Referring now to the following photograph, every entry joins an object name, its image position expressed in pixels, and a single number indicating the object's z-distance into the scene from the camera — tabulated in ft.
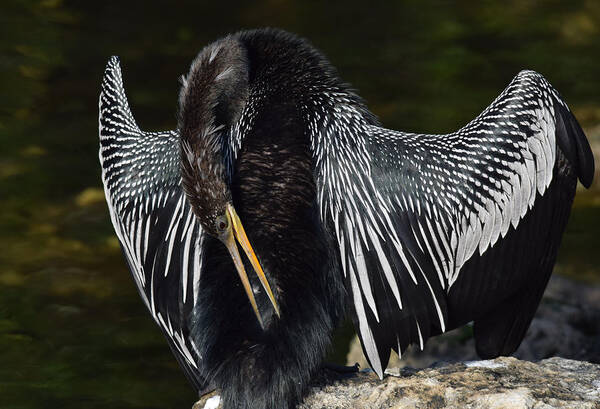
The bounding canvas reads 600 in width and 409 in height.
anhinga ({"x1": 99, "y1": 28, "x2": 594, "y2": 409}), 25.93
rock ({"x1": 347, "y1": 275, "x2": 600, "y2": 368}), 37.93
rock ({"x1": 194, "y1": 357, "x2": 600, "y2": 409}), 25.12
